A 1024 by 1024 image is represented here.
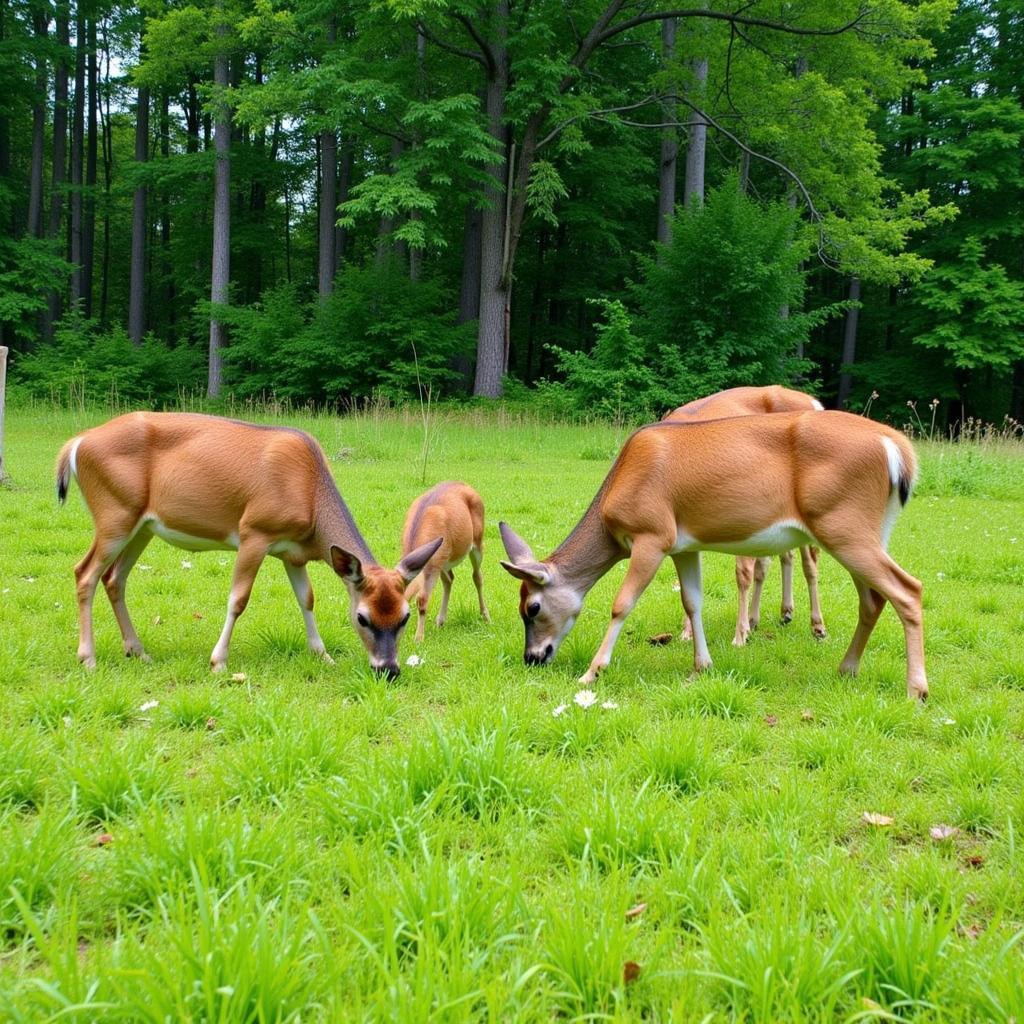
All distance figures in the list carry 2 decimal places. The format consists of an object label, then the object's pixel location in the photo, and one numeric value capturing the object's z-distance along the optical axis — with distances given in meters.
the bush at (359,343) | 26.38
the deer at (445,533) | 6.27
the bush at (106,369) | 28.66
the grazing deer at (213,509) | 5.02
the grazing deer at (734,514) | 4.82
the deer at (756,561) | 6.13
